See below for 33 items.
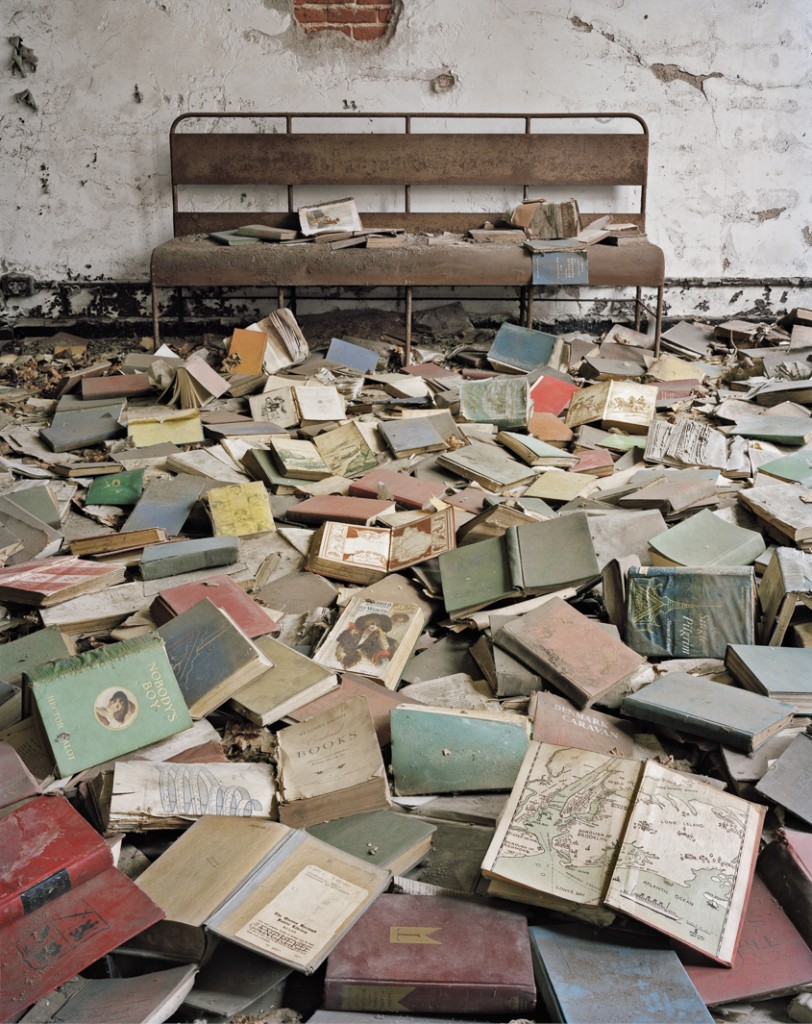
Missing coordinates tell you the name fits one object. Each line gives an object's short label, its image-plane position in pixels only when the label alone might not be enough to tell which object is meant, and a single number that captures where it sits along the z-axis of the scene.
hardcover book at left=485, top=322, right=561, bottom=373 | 5.41
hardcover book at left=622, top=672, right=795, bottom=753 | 1.94
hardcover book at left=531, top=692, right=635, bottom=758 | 2.04
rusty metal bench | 5.95
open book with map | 1.49
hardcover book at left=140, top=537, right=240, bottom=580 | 2.79
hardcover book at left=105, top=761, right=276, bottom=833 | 1.71
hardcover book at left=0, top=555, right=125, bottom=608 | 2.59
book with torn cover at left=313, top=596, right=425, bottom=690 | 2.33
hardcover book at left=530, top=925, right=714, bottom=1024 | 1.35
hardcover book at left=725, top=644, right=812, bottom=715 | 2.09
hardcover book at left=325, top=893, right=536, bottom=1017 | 1.40
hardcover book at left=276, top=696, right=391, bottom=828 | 1.78
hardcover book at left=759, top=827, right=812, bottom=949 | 1.55
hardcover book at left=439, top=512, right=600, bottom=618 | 2.59
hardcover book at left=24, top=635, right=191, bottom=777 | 1.86
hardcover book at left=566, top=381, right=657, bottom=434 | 4.29
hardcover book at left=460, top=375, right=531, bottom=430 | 4.29
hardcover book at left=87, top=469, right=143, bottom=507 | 3.48
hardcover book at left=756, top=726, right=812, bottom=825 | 1.78
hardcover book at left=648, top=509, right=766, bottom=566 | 2.71
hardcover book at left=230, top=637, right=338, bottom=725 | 2.09
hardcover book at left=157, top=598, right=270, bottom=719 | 2.09
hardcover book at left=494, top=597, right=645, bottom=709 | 2.18
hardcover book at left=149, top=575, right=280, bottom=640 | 2.39
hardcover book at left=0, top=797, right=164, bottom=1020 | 1.38
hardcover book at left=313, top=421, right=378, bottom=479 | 3.78
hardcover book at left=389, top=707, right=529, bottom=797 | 1.91
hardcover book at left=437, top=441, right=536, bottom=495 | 3.51
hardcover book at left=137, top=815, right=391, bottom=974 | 1.45
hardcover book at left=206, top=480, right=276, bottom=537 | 3.12
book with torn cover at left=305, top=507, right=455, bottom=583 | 2.85
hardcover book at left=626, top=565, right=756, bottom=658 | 2.40
